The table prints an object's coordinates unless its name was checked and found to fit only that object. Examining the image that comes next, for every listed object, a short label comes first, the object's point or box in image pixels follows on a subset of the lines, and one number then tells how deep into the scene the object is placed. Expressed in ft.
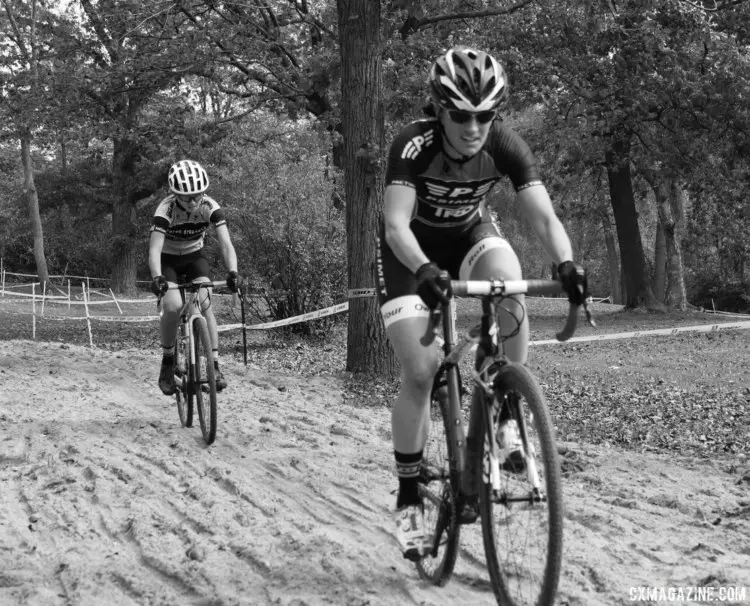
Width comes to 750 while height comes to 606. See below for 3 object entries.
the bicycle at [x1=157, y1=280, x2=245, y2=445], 24.31
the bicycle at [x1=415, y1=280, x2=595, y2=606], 10.61
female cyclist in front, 12.46
